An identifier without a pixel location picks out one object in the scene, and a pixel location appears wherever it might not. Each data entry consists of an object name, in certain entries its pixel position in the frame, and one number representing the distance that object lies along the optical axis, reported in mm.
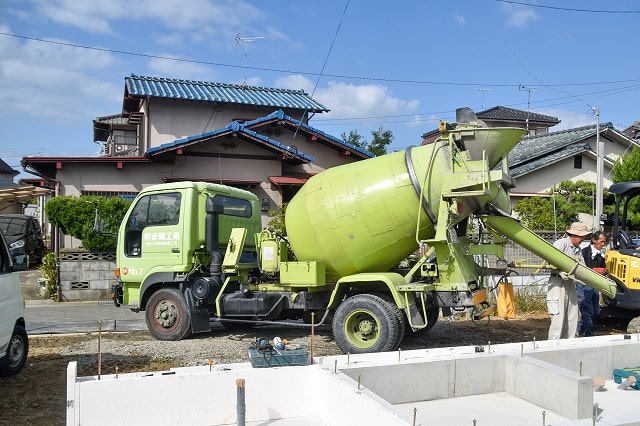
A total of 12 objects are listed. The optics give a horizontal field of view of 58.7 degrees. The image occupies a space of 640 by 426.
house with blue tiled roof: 15109
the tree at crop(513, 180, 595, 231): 15948
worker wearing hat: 7676
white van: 6324
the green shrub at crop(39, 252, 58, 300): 13836
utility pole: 12523
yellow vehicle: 8633
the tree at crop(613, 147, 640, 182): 17188
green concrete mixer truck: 7012
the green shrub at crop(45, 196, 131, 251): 13516
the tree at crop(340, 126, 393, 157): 37503
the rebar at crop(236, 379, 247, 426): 3906
